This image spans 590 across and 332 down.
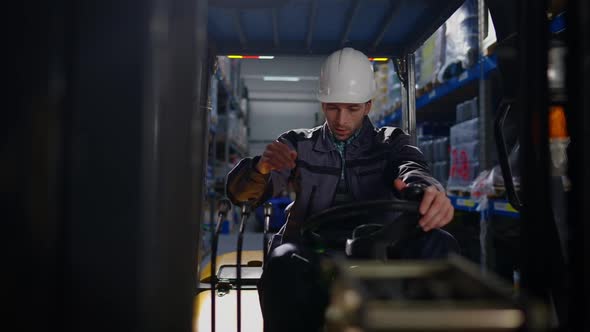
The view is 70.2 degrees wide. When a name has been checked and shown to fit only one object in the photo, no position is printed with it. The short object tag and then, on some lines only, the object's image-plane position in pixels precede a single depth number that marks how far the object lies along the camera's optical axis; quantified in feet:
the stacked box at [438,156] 12.57
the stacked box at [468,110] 10.60
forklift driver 6.23
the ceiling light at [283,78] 39.83
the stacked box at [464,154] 10.17
